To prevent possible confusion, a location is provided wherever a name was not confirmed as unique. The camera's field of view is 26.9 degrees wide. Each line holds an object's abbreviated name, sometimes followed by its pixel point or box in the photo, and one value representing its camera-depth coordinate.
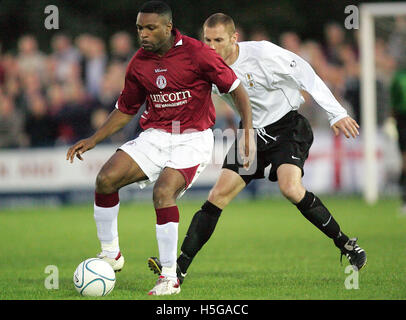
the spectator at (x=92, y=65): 17.22
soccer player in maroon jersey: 6.59
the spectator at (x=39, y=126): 16.44
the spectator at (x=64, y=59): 17.44
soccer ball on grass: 6.46
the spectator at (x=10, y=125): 16.53
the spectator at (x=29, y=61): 17.62
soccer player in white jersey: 7.25
